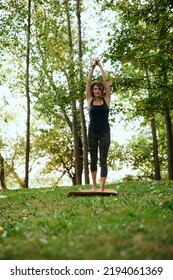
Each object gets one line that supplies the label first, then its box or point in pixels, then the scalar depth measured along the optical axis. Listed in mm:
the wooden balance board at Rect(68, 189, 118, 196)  9875
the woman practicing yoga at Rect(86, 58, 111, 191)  9641
